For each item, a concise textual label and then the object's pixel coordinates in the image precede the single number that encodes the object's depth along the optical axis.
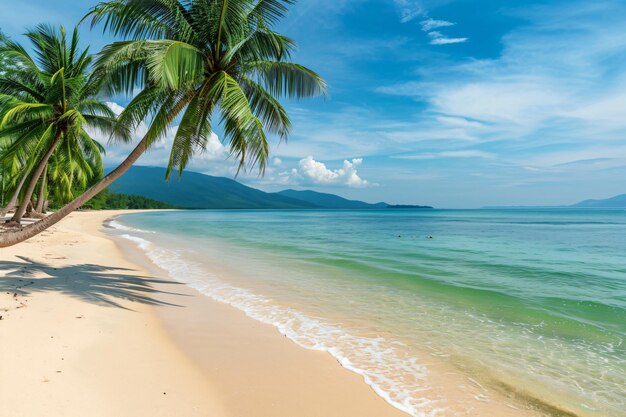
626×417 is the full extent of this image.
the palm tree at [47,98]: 12.88
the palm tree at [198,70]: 8.20
